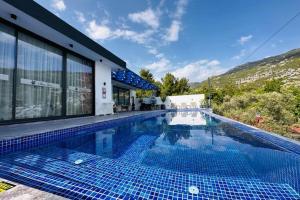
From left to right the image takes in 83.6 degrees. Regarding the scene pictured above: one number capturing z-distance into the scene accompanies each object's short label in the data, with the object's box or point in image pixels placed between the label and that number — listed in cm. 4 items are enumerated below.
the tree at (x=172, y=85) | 3147
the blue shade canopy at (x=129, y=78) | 1244
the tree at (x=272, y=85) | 1551
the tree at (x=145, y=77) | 3045
